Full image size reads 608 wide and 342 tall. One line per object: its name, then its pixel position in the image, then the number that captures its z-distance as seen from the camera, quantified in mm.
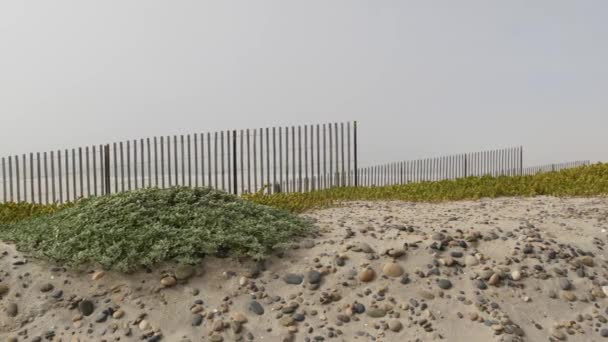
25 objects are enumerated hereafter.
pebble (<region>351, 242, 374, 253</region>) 6205
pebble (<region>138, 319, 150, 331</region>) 5254
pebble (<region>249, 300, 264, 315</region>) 5285
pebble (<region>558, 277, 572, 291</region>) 5941
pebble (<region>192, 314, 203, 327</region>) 5214
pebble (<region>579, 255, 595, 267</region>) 6484
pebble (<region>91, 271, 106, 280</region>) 5992
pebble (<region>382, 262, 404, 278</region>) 5789
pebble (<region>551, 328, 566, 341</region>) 5216
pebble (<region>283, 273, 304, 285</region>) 5688
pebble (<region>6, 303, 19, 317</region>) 5784
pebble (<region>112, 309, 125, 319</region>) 5453
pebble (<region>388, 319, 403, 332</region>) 5066
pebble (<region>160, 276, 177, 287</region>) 5734
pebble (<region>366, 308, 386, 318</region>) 5230
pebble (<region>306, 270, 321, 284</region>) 5656
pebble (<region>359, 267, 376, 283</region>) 5699
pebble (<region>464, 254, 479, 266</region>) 6113
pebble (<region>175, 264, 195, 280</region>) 5801
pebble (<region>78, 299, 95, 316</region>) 5586
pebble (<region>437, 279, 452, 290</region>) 5637
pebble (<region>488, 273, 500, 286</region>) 5766
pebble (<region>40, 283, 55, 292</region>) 5988
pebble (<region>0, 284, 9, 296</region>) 6121
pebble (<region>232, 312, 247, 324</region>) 5180
